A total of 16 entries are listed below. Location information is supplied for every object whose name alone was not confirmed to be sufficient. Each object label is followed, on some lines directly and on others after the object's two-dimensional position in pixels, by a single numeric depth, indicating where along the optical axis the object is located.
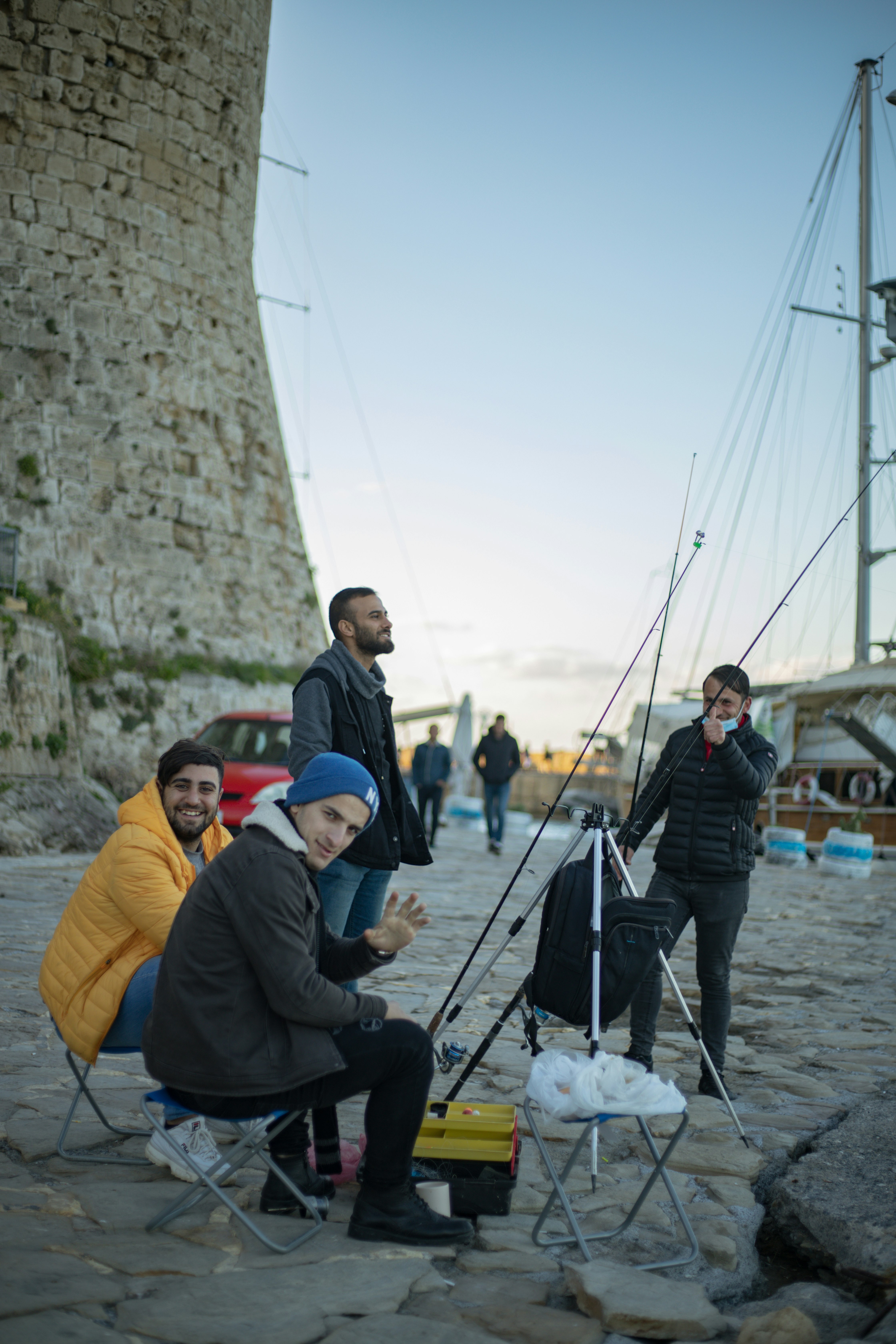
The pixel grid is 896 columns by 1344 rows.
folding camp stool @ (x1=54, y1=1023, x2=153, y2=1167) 3.20
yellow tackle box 3.03
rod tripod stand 3.50
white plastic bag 2.65
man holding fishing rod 4.36
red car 10.38
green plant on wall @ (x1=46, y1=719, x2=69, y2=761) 12.33
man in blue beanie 2.65
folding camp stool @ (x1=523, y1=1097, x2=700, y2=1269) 2.72
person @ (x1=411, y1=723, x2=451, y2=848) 14.84
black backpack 3.37
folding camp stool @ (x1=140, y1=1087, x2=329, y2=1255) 2.65
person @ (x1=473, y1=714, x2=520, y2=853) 13.70
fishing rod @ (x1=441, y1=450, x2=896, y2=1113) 3.53
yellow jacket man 3.15
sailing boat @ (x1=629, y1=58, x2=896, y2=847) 19.28
